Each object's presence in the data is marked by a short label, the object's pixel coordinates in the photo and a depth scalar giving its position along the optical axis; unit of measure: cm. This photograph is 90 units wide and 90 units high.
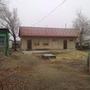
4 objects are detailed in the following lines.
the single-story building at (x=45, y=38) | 1591
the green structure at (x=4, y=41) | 980
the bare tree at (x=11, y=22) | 1933
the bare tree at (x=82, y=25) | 2275
